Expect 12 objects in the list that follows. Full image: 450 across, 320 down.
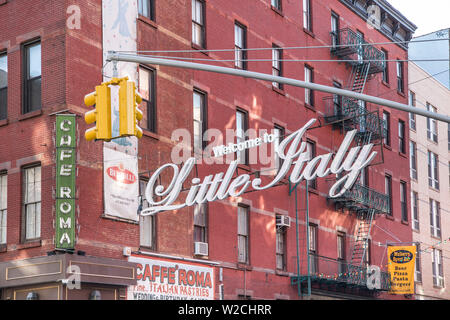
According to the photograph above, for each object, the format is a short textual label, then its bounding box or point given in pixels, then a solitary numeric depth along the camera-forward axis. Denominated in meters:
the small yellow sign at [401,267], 38.16
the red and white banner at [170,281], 25.30
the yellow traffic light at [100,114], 14.47
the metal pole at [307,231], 33.03
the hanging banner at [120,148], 24.62
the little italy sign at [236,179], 24.33
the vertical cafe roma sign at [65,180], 22.66
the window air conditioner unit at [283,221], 32.78
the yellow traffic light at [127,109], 14.35
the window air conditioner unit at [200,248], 27.83
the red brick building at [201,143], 23.86
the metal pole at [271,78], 15.54
